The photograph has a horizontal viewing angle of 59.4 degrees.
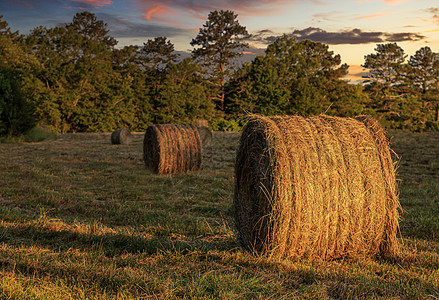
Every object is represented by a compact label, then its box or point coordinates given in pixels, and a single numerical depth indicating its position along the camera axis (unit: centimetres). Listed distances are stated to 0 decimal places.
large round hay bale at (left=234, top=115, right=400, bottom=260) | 481
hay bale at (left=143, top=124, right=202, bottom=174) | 1266
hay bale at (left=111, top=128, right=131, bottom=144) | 2452
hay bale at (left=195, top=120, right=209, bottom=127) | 3422
